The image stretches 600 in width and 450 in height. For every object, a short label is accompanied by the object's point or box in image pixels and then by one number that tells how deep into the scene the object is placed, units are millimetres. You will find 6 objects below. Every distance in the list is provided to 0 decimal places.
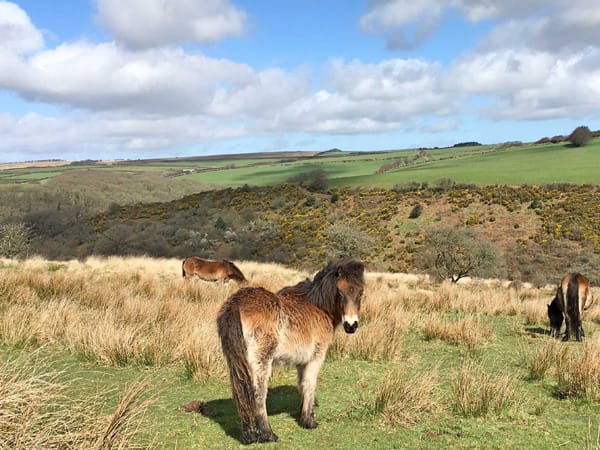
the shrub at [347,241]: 31172
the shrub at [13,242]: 29094
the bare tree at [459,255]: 25172
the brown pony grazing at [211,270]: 16641
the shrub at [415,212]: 53031
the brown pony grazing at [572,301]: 9492
